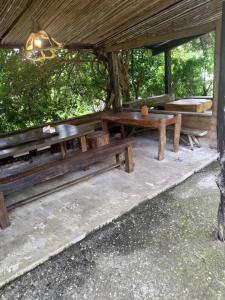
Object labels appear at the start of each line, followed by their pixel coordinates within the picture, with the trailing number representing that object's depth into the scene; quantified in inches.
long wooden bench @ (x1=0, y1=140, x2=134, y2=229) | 109.6
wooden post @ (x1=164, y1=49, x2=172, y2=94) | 279.9
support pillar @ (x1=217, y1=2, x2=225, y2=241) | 80.7
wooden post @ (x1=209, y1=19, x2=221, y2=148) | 164.0
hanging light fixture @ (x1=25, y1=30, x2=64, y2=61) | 114.2
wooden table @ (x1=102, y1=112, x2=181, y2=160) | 164.6
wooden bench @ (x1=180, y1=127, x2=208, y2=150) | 186.1
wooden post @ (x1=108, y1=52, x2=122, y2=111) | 252.5
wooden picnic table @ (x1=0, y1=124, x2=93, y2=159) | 135.2
